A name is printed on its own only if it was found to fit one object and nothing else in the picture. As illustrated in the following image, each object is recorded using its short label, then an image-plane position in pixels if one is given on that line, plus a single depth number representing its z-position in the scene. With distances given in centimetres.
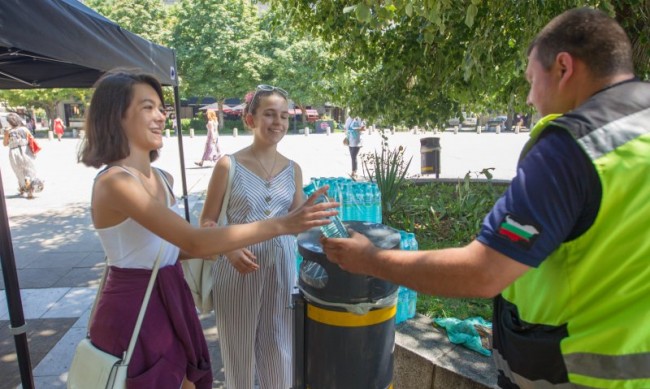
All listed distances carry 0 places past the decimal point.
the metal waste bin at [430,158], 900
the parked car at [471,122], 4386
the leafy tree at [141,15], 3250
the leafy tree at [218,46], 3262
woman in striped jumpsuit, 232
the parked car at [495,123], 3809
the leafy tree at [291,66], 3316
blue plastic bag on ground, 275
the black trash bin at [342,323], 174
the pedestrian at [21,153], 920
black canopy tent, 208
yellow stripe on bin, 176
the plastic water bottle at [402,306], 303
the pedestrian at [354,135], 1160
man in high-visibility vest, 111
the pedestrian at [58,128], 2678
